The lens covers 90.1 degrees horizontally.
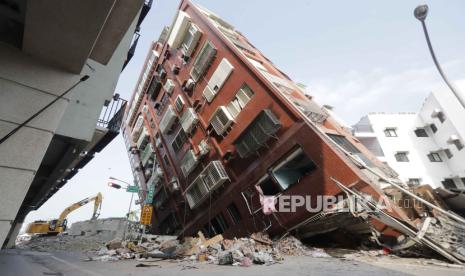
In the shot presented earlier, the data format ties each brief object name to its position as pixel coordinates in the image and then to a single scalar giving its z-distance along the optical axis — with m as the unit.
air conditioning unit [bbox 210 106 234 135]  14.81
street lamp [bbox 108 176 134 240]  18.58
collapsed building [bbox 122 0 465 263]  9.65
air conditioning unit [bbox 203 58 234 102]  15.72
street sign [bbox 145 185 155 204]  19.39
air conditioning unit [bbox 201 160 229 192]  14.34
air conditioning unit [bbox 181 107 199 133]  17.22
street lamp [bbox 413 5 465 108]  6.44
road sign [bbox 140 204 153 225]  17.57
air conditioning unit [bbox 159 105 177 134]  19.59
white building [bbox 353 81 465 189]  23.89
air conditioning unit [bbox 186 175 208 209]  15.68
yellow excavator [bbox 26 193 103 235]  31.73
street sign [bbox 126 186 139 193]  16.70
